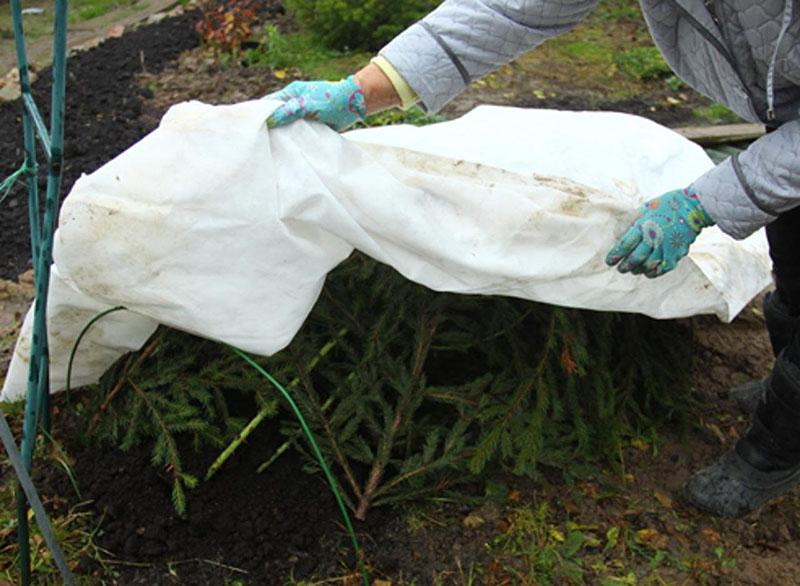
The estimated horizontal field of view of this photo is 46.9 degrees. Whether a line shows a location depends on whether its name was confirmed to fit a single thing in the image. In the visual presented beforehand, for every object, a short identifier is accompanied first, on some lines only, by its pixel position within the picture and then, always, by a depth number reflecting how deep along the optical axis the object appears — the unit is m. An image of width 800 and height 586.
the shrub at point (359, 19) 5.11
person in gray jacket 1.81
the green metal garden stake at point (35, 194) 1.62
